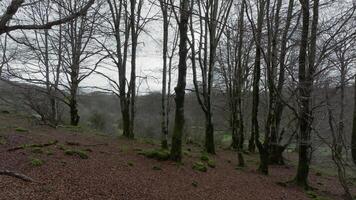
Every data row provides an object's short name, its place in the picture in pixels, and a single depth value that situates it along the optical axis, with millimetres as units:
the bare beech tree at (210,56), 17250
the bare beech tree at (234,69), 16906
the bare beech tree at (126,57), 16766
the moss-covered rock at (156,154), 11859
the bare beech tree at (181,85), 11438
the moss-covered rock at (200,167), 11788
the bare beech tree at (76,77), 18447
